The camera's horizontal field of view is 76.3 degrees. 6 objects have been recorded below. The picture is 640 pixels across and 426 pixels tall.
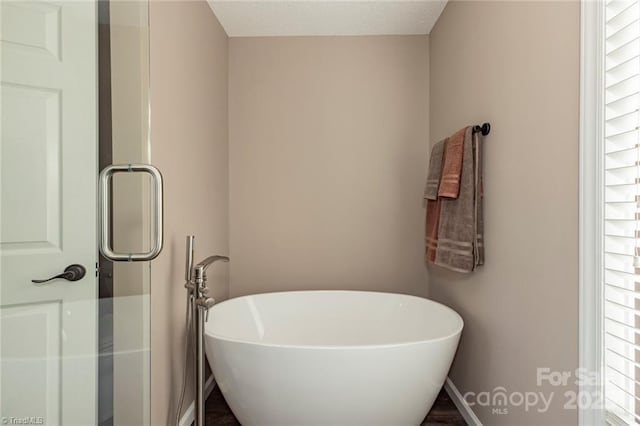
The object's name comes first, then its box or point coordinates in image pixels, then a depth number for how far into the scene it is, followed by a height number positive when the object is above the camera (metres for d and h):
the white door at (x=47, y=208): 0.82 +0.00
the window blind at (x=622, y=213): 1.06 -0.01
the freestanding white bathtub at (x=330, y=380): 1.60 -0.69
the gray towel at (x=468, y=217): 1.92 -0.04
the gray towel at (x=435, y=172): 2.33 +0.22
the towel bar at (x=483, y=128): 1.88 +0.38
